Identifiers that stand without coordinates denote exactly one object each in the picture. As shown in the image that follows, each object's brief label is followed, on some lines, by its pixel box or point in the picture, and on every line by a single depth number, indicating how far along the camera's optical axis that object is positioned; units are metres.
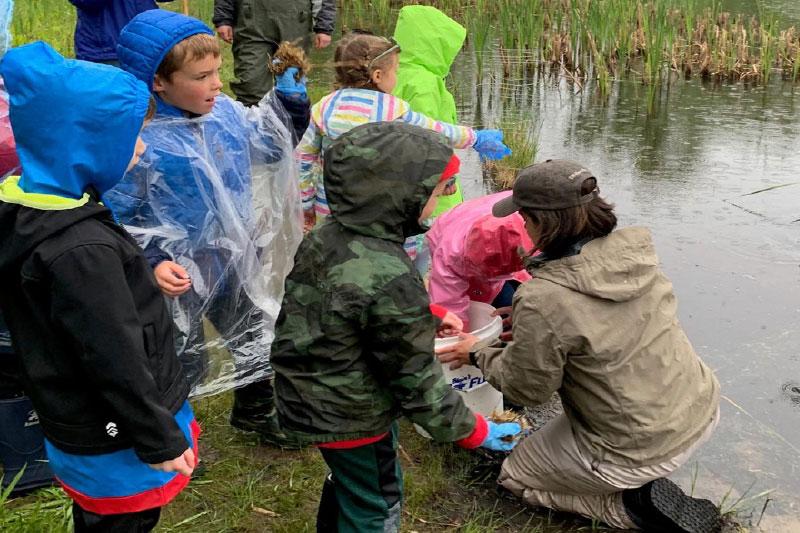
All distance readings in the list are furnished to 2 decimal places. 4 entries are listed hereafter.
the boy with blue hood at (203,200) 2.48
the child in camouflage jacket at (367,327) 1.99
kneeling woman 2.45
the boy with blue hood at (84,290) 1.70
